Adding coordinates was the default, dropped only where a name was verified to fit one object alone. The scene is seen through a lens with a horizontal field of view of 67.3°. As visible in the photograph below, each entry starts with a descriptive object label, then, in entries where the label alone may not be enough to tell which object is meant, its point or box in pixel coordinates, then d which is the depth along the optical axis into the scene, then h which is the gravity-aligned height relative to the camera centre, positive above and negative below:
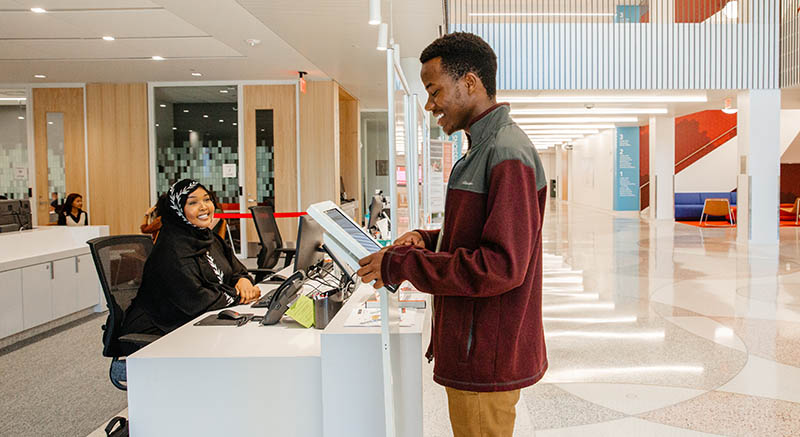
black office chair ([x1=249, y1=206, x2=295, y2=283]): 6.31 -0.49
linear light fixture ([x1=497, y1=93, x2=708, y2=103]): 13.53 +2.11
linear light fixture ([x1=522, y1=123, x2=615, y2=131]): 20.10 +2.22
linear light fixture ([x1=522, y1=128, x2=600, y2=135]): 22.26 +2.30
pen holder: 2.67 -0.52
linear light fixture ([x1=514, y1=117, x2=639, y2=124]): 17.86 +2.15
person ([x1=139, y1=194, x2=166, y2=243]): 5.98 -0.30
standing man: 1.36 -0.15
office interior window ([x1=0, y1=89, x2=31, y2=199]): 10.78 +0.60
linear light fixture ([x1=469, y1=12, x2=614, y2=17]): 12.58 +3.76
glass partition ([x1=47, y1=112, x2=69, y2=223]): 10.59 +0.70
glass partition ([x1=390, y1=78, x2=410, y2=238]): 2.84 +0.15
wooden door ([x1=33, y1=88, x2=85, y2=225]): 10.57 +1.31
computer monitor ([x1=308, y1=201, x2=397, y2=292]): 1.54 -0.12
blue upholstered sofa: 18.74 -0.33
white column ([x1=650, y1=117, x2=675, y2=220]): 18.28 +0.75
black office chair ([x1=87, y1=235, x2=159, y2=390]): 2.94 -0.45
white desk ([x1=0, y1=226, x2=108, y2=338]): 4.97 -0.70
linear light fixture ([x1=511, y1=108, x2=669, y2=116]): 15.70 +2.13
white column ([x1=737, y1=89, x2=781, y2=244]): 11.91 +0.42
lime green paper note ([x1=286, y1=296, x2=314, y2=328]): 2.66 -0.52
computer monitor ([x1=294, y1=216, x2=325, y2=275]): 3.61 -0.31
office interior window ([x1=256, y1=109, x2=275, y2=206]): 10.70 +0.69
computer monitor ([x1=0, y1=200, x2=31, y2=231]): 5.65 -0.15
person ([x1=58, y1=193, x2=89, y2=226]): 7.89 -0.18
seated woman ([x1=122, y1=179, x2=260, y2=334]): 3.08 -0.41
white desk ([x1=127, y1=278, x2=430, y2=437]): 2.29 -0.75
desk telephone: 2.75 -0.49
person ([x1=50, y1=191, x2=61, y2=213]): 10.43 -0.04
